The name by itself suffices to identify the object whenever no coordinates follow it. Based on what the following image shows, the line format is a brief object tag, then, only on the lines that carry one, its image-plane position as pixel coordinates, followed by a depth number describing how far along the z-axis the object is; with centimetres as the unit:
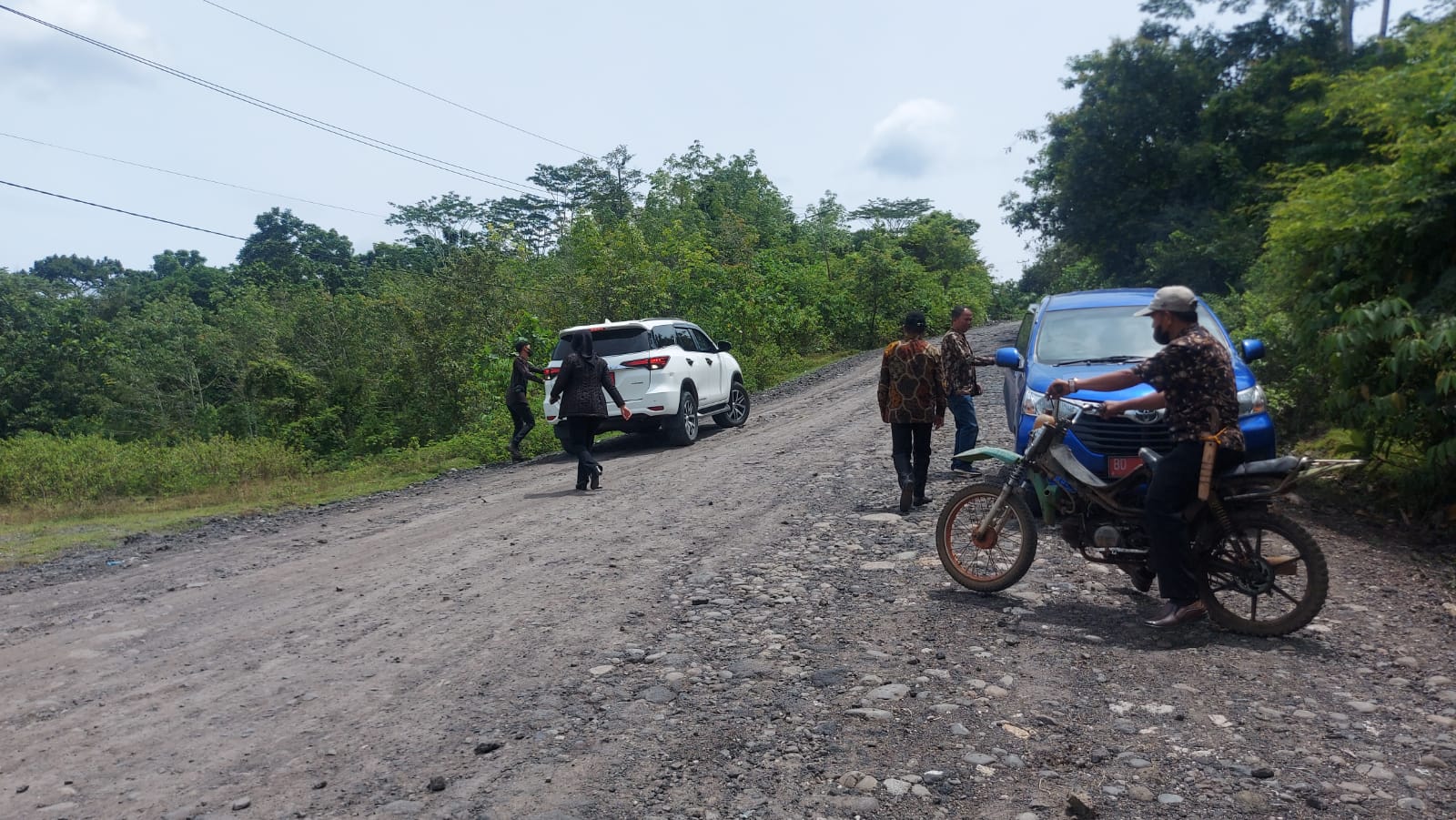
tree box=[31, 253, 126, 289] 9556
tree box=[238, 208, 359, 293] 6764
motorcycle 523
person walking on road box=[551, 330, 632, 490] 1141
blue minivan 699
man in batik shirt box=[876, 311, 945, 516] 845
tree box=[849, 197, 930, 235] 7156
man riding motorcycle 521
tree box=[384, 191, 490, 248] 6925
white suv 1441
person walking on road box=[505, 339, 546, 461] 1543
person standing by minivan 989
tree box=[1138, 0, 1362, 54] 2934
